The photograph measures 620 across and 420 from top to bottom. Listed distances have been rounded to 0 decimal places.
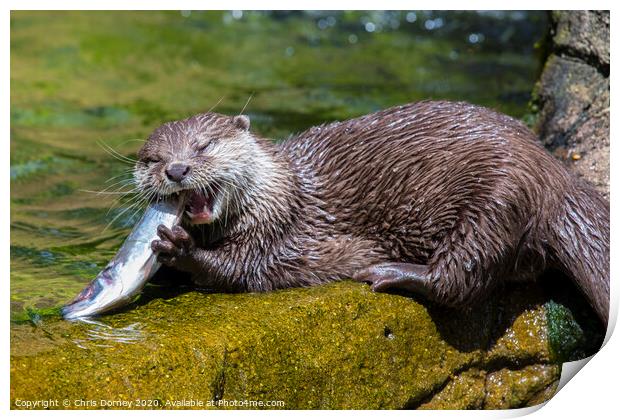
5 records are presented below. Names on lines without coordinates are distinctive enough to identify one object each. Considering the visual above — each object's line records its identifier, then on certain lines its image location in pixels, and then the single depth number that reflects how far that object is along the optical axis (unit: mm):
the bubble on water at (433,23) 17891
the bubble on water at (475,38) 17172
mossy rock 6262
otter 7273
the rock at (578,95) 9320
